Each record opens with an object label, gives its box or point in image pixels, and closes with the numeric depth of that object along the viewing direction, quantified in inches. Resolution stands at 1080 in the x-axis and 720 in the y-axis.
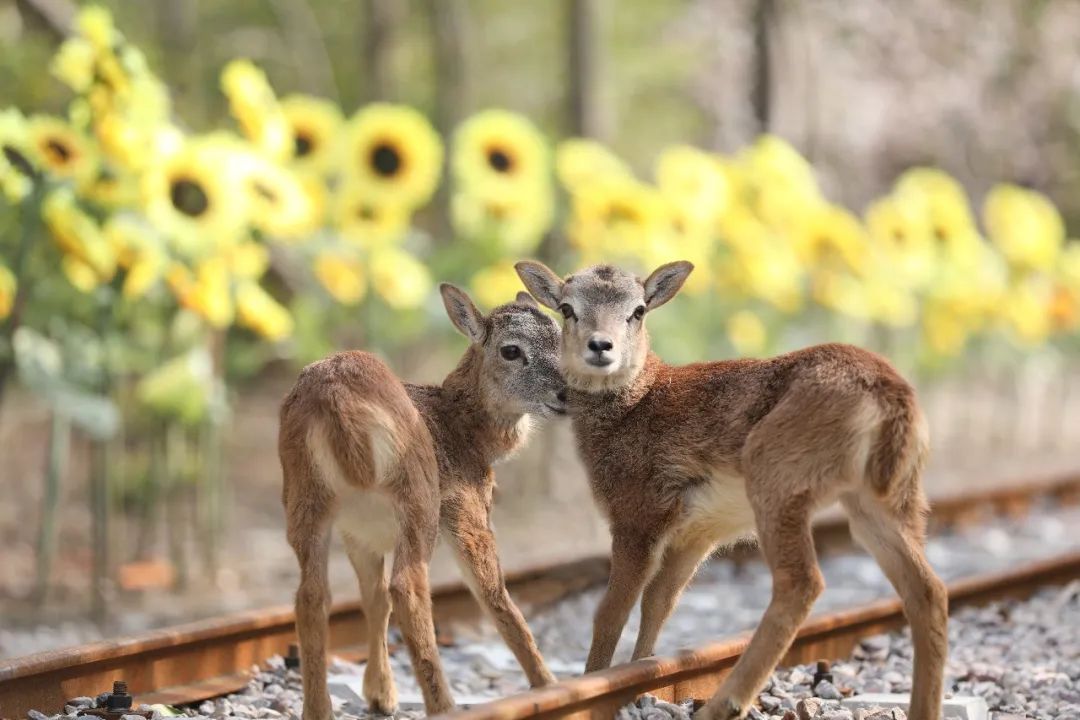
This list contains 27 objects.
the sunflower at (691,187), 858.1
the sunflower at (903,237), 1001.5
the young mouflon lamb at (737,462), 391.5
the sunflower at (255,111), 685.3
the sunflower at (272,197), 675.4
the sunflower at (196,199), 659.4
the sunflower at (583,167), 844.6
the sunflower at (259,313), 692.1
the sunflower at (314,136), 765.9
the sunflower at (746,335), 935.7
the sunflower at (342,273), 787.4
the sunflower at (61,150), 629.9
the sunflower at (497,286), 815.7
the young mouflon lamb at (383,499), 391.2
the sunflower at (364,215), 754.2
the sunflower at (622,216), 811.4
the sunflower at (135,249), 647.8
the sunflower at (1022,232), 1123.7
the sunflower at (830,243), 920.9
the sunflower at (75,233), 627.8
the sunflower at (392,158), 751.7
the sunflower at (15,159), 611.5
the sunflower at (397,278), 782.5
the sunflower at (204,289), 676.1
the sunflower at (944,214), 1024.2
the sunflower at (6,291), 604.7
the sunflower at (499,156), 794.2
